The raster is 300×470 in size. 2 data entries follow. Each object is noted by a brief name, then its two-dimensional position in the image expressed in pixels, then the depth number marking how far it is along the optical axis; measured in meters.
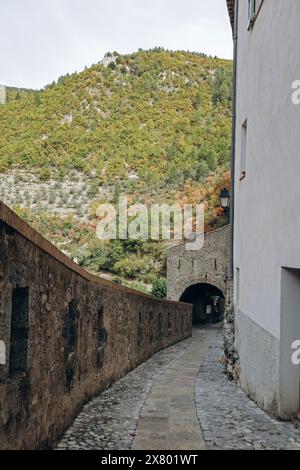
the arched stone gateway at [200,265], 26.53
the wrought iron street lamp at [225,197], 12.63
